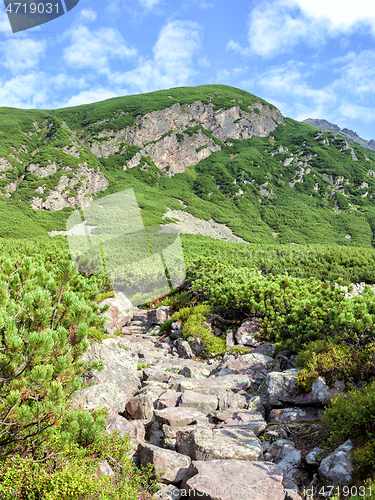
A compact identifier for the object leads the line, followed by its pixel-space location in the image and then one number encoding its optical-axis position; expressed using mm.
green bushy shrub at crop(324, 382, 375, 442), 4910
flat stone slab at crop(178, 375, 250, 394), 7461
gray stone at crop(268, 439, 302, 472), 4953
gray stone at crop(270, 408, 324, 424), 6266
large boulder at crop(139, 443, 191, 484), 4688
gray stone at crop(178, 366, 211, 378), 8992
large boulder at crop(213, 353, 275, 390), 8359
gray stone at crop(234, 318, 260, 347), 11906
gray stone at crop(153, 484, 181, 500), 4297
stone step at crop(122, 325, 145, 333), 16259
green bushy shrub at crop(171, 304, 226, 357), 11969
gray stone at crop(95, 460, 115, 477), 4301
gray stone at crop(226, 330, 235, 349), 12062
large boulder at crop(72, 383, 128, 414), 5341
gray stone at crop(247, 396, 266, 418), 6716
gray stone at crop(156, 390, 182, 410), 6598
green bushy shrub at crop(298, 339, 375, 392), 6480
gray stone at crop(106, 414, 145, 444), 5387
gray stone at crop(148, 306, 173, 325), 16192
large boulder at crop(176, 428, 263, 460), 4824
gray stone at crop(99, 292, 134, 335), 15594
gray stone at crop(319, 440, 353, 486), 4370
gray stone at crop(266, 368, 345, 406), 6367
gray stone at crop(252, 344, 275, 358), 10133
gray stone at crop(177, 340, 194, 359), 12070
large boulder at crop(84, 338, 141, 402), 6863
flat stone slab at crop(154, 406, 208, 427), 5781
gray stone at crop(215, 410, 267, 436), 5711
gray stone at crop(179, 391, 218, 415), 6473
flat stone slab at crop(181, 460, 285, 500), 3910
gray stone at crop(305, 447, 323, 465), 4898
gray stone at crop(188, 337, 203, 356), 12250
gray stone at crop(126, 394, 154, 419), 6398
